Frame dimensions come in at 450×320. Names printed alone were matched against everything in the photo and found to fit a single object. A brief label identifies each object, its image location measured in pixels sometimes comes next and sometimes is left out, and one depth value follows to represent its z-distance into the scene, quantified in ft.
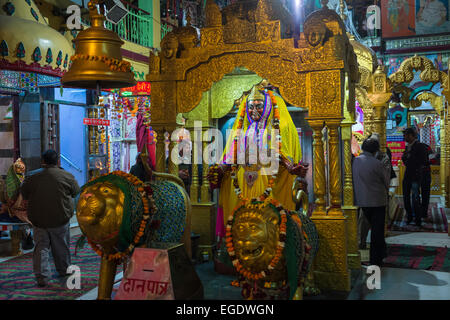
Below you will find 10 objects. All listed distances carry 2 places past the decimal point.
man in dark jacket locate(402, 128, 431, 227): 29.66
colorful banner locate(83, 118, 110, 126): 36.24
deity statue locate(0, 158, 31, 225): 22.90
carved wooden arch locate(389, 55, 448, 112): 31.04
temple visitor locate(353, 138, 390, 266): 18.66
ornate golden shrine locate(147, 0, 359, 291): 15.46
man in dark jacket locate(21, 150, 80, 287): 17.84
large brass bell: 13.20
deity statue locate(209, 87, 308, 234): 17.95
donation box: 11.22
